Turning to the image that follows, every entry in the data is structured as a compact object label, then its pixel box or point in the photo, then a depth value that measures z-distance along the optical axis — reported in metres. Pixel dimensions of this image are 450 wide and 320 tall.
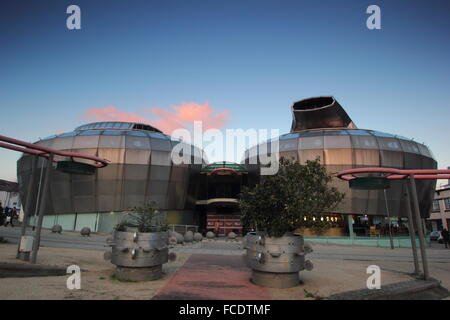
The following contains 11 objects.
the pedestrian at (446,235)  30.84
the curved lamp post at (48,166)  11.16
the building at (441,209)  69.56
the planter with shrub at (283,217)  9.27
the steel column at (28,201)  12.68
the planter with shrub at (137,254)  9.51
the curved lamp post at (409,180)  11.69
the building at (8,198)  93.66
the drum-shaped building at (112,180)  40.69
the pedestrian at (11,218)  33.86
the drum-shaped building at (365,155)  42.19
